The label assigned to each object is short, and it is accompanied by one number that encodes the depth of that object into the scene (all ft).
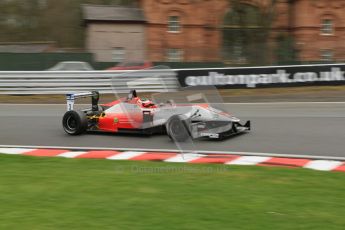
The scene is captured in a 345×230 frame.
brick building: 145.18
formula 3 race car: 31.76
